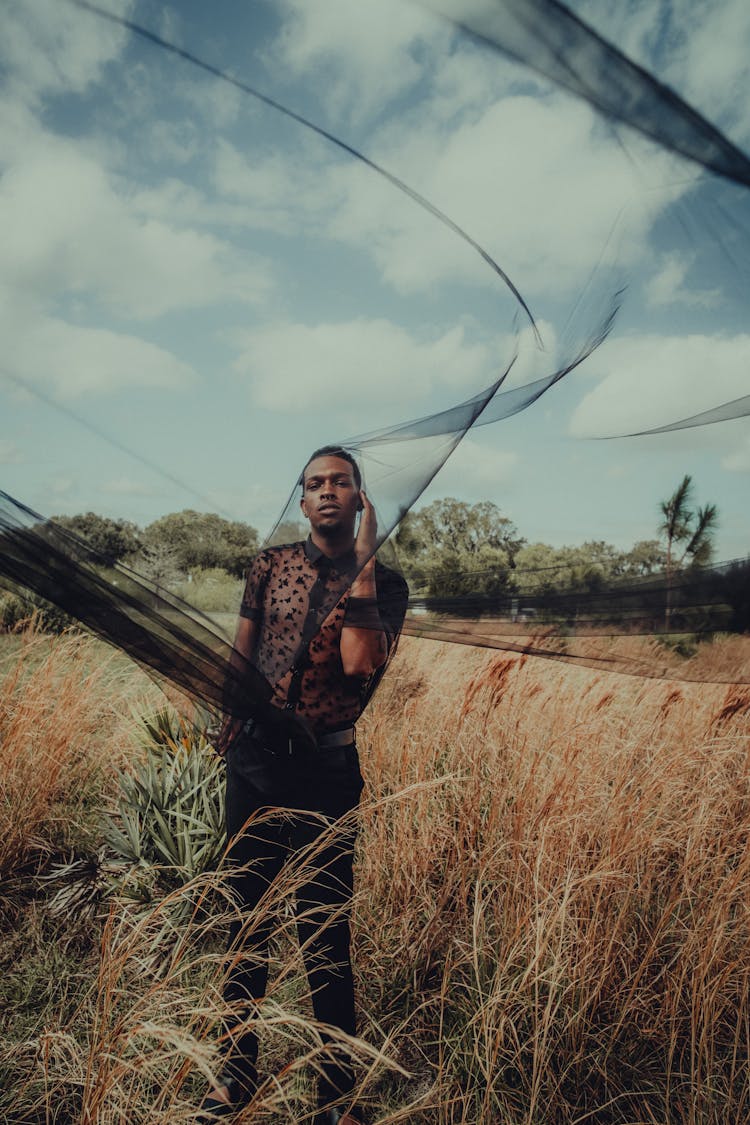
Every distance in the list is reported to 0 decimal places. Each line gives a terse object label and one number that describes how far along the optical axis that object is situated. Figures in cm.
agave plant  276
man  140
